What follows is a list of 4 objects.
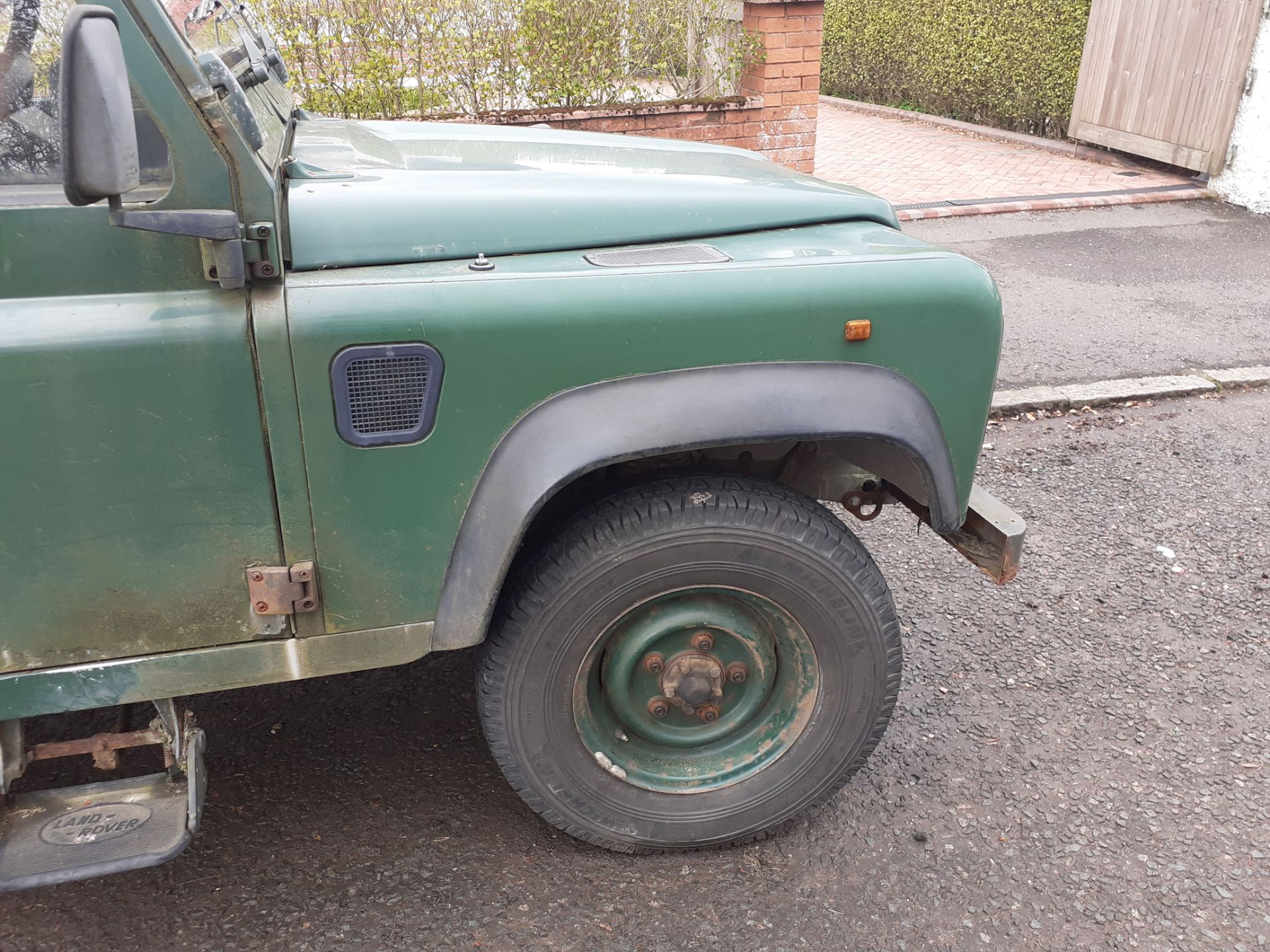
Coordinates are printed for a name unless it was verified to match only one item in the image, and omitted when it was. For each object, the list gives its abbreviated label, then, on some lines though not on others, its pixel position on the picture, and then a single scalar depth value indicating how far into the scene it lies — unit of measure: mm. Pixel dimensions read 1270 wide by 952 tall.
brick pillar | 7852
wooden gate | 8695
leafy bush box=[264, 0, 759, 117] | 7242
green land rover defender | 1801
